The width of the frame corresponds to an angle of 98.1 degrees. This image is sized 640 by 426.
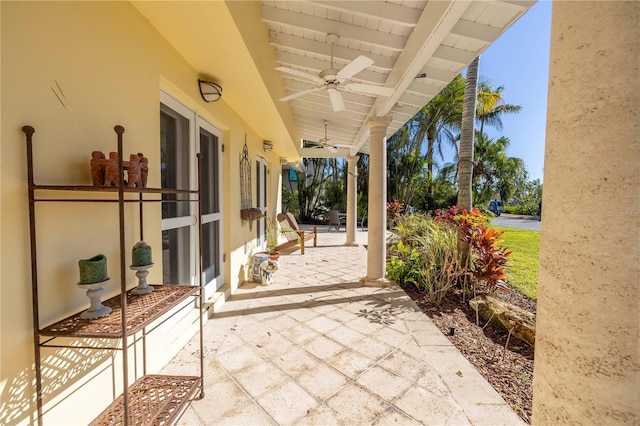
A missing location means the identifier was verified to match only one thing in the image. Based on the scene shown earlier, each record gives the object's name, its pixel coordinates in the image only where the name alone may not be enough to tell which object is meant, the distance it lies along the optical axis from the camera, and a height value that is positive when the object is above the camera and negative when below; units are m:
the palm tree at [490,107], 12.20 +4.86
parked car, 22.28 -0.55
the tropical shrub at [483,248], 2.95 -0.52
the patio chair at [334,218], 10.53 -0.69
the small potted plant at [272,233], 6.40 -0.85
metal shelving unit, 1.12 -0.57
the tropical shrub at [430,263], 3.47 -0.89
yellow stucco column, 0.73 -0.03
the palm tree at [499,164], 14.21 +1.94
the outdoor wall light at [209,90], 2.58 +1.02
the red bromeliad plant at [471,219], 3.47 -0.23
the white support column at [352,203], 7.42 -0.08
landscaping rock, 2.52 -1.13
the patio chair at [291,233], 6.07 -0.78
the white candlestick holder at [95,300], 1.25 -0.48
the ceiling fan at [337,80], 2.57 +1.21
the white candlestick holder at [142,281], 1.57 -0.49
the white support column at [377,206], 4.13 -0.09
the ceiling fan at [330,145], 6.22 +1.28
